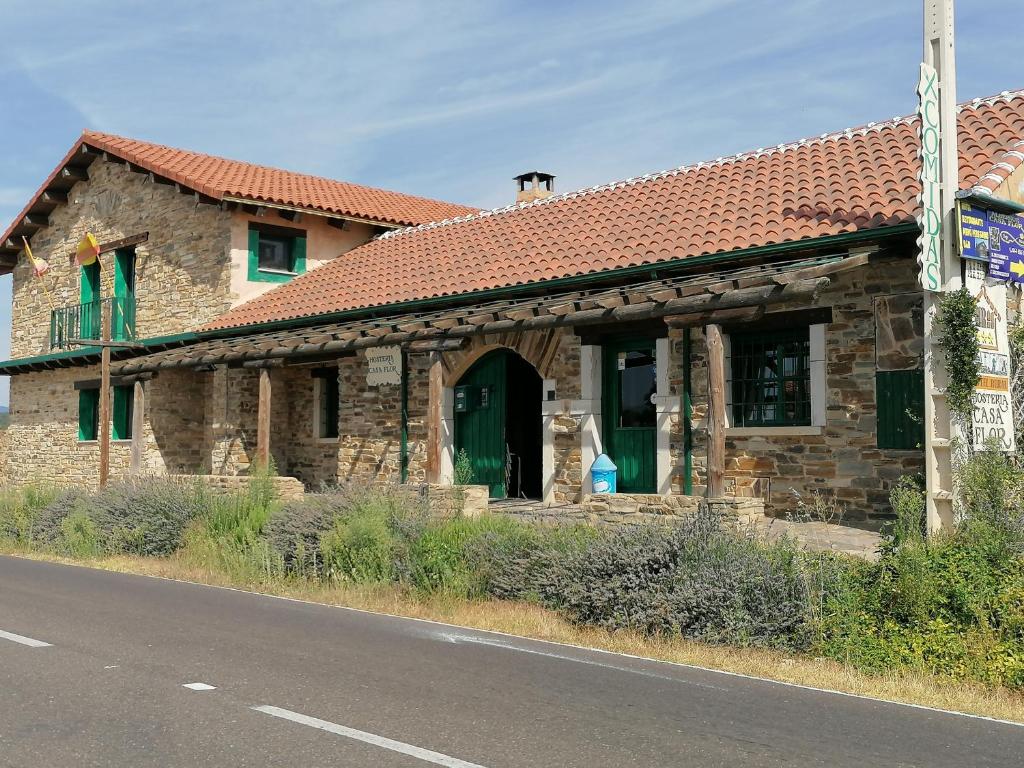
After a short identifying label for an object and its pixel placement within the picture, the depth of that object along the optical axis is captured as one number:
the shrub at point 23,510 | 17.19
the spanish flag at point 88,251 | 24.97
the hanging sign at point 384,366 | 17.84
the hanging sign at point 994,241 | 10.30
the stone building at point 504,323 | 12.41
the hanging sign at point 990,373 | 10.24
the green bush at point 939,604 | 7.46
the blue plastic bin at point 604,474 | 14.31
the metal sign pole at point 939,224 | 10.24
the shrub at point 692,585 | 8.27
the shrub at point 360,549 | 11.33
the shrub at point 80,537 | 15.20
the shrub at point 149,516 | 14.65
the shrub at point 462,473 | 12.73
